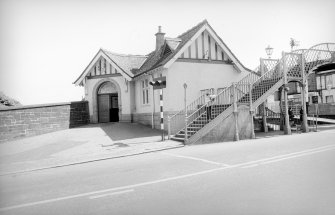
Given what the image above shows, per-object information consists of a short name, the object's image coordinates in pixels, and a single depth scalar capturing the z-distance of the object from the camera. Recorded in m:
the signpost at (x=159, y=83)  12.75
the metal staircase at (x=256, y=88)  13.55
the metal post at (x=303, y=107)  16.17
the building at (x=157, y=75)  17.06
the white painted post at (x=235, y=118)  13.63
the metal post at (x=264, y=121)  17.66
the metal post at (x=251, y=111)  14.23
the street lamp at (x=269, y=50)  17.95
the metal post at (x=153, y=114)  18.16
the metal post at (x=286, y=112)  15.31
